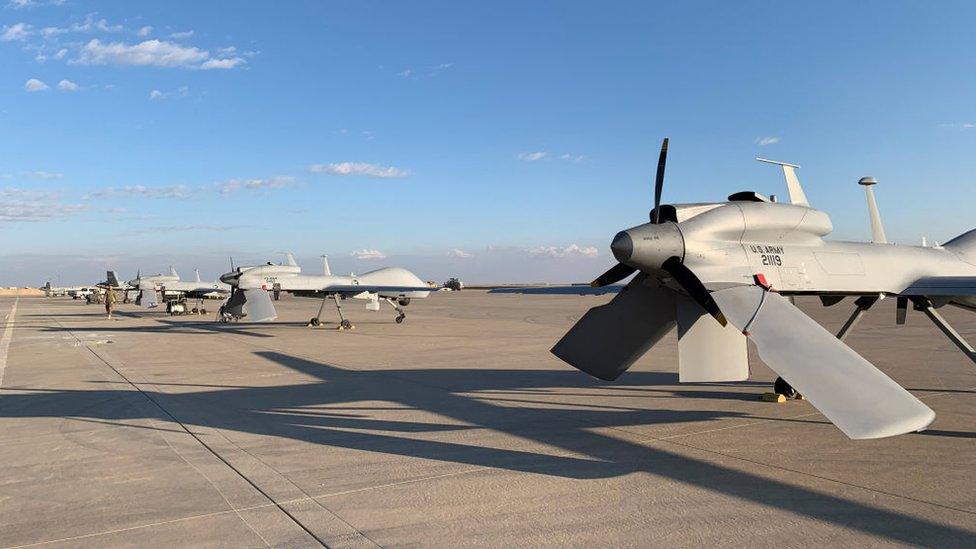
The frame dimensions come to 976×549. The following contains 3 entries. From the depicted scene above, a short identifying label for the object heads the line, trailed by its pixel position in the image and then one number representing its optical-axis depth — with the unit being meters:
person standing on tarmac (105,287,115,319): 45.63
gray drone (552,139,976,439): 6.86
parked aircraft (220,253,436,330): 30.22
